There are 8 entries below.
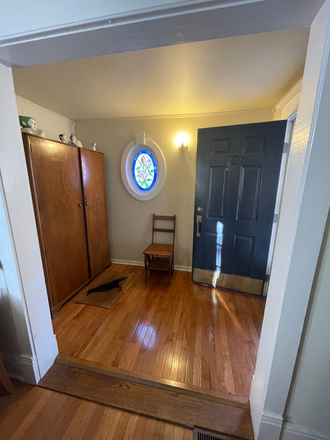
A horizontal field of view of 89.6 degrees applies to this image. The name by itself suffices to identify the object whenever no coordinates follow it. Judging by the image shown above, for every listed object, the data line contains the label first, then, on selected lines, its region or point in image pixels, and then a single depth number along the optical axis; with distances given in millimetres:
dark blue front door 1784
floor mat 1938
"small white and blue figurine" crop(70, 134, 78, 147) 1956
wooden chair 2236
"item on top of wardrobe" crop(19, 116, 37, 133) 1460
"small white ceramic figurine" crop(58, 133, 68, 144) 1839
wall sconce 2277
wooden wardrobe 1548
